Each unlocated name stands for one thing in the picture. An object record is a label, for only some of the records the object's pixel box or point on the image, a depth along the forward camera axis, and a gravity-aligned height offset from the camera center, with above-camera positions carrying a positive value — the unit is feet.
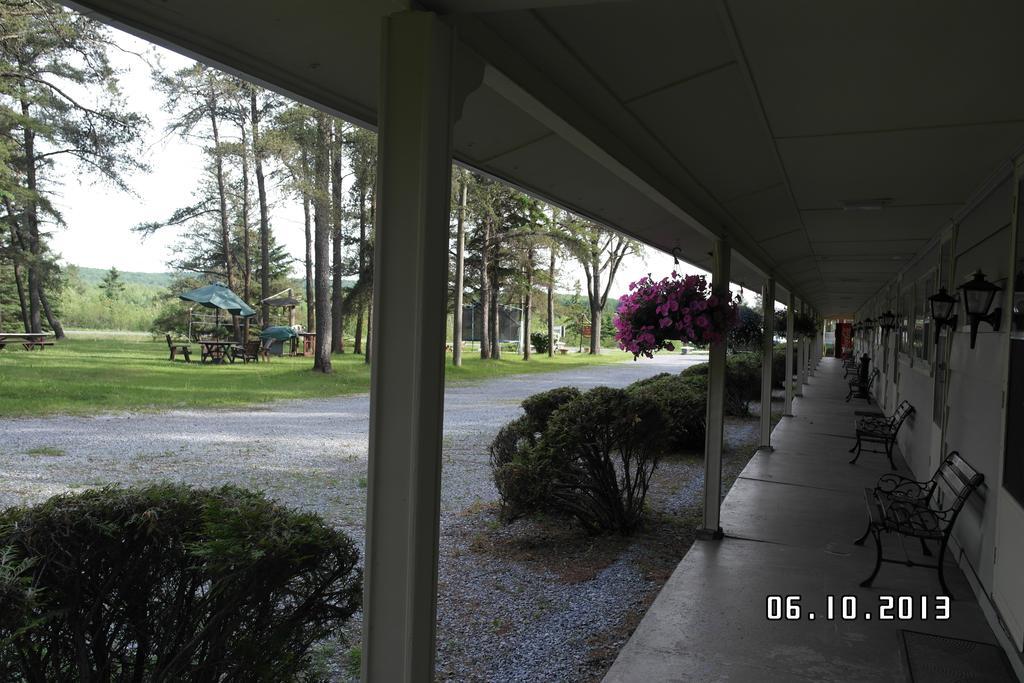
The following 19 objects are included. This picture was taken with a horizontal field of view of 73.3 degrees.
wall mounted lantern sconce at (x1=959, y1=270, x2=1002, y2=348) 11.89 +0.70
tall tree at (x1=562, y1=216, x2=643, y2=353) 119.65 +11.15
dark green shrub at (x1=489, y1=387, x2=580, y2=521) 17.21 -3.80
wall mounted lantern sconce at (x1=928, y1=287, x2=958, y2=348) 15.29 +0.71
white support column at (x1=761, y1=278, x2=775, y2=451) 26.84 -0.89
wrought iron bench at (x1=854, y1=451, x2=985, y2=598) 12.94 -3.63
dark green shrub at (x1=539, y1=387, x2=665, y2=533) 17.37 -2.98
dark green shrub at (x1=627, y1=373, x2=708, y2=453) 28.43 -2.92
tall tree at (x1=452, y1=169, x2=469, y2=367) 71.00 +6.98
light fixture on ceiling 16.02 +3.14
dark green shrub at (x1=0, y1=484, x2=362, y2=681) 6.04 -2.43
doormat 9.98 -4.91
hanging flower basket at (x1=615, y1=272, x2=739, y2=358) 14.19 +0.39
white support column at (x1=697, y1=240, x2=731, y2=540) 16.51 -2.36
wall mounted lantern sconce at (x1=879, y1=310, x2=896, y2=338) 34.14 +0.87
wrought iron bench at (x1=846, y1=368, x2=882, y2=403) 49.65 -3.73
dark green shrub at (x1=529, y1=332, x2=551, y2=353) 121.78 -2.03
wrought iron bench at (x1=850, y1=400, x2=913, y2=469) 25.37 -3.61
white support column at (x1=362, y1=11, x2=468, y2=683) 5.13 -0.09
